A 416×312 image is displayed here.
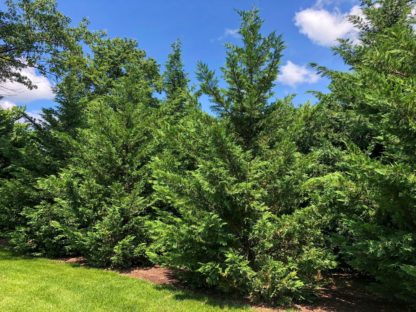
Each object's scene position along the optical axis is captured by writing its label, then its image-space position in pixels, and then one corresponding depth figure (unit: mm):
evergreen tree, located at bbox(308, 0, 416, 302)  4289
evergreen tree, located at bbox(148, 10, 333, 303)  5586
